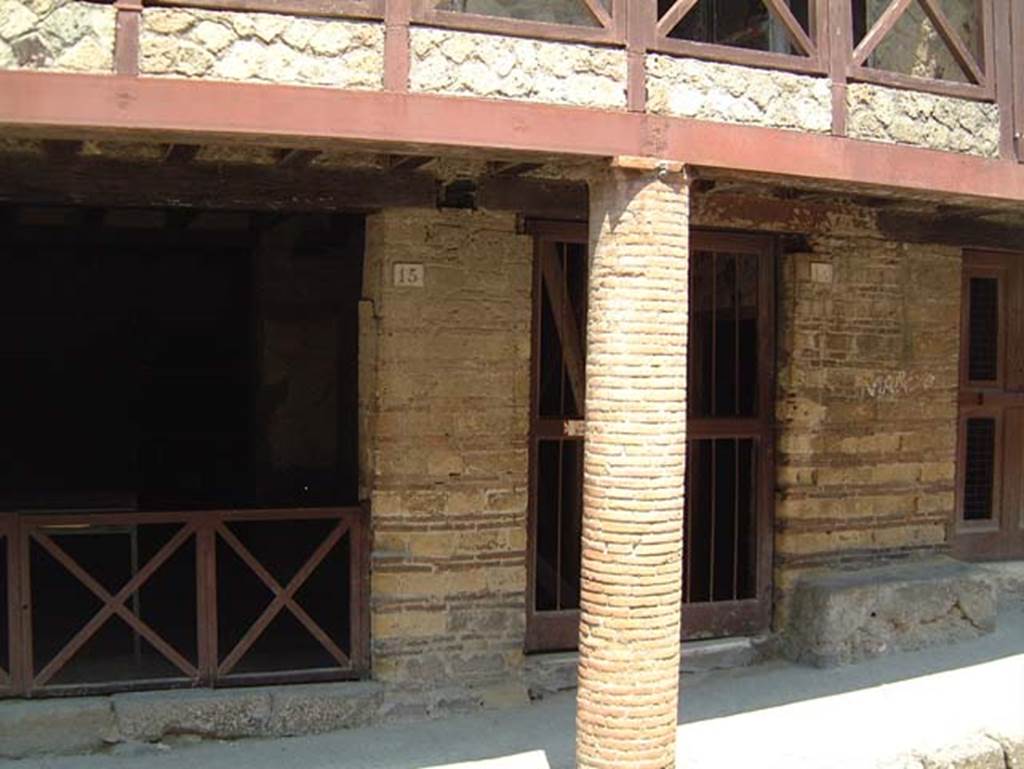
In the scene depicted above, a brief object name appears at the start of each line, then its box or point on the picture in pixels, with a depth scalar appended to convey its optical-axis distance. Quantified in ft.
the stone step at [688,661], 24.43
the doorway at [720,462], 26.32
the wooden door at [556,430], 24.88
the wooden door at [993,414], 31.78
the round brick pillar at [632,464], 17.76
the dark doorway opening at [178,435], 22.76
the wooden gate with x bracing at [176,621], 21.72
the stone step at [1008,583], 31.19
